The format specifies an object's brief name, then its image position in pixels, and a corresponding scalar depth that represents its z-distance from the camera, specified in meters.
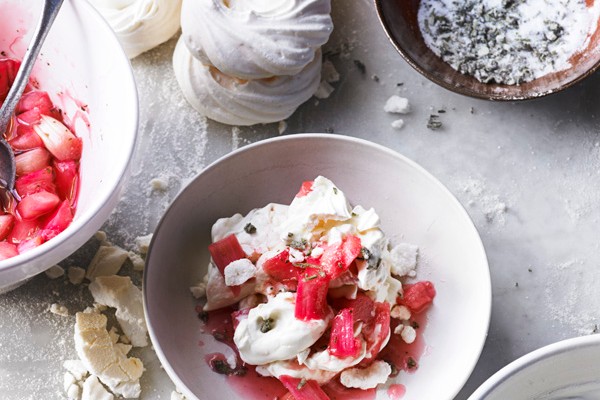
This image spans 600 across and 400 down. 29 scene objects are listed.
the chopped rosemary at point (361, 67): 0.76
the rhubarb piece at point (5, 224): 0.66
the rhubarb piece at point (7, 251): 0.65
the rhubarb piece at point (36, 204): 0.66
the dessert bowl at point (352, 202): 0.68
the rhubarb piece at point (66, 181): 0.68
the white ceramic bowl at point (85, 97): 0.63
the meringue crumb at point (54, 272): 0.71
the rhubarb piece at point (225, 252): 0.68
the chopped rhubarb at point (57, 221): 0.66
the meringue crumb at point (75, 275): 0.71
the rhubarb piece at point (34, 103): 0.69
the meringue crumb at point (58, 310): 0.71
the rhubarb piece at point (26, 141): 0.68
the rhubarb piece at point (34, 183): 0.67
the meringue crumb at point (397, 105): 0.75
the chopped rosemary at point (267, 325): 0.67
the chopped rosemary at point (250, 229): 0.69
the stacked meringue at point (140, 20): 0.73
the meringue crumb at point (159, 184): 0.73
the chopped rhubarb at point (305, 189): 0.69
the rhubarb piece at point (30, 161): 0.67
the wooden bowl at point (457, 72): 0.72
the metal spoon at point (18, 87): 0.65
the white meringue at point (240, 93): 0.72
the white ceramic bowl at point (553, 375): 0.62
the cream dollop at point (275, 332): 0.66
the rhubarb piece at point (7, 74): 0.68
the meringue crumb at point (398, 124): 0.75
